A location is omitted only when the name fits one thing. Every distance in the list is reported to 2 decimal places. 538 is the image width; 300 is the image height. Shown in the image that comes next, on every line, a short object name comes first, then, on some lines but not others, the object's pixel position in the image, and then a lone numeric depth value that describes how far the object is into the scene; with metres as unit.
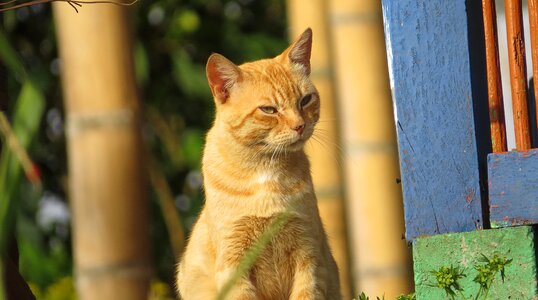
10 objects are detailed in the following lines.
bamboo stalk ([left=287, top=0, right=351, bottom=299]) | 11.27
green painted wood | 5.41
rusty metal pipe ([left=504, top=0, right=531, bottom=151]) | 5.57
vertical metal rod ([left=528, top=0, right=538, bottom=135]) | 5.55
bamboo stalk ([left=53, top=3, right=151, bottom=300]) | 7.26
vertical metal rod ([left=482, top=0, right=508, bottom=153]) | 5.63
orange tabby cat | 5.85
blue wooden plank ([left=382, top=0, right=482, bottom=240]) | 5.65
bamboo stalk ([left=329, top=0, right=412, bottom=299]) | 10.21
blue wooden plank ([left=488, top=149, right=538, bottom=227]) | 5.42
